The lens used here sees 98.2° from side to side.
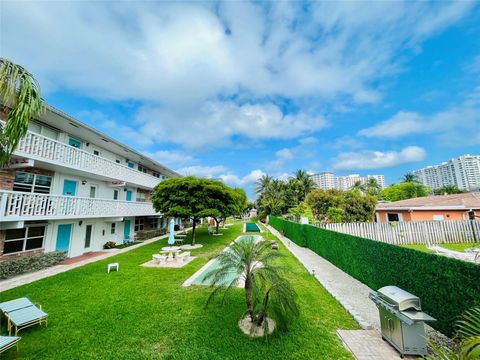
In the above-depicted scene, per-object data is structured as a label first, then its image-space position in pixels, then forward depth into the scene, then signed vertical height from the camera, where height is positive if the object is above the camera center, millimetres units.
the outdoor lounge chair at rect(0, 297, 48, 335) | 5047 -2388
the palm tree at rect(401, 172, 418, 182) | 72500 +11126
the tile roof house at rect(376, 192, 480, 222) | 18781 +9
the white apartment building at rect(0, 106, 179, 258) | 9953 +1804
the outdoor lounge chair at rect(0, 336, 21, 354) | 3870 -2325
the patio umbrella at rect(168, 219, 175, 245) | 14642 -1349
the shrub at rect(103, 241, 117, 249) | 17047 -2292
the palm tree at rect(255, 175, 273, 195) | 56544 +7877
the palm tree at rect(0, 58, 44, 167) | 4570 +2733
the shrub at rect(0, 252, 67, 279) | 9508 -2227
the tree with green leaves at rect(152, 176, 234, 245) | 16641 +1423
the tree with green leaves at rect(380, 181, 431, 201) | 61625 +5548
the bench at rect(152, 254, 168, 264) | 11883 -2465
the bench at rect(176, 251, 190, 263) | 12523 -2547
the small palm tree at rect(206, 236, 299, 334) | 4555 -1465
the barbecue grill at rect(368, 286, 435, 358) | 3920 -2207
